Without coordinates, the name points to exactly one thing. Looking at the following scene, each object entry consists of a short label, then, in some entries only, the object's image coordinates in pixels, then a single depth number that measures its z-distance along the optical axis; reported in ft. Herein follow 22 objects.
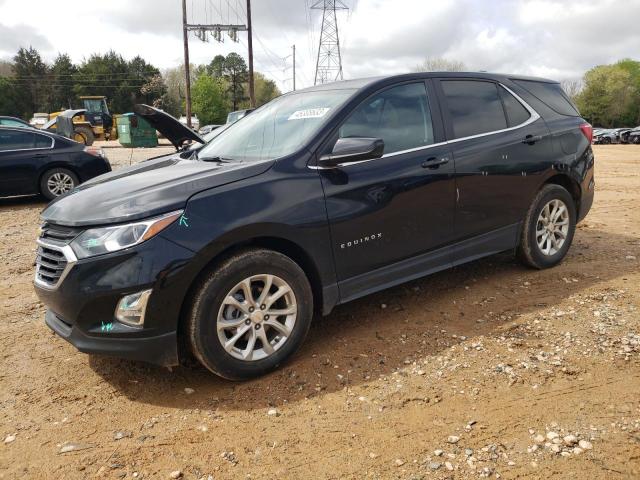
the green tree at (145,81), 229.45
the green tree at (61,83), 230.48
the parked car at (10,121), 53.43
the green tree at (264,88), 291.79
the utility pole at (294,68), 252.01
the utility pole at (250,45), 94.27
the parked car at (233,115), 71.45
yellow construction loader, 108.27
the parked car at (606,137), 130.41
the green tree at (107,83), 232.94
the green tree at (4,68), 274.98
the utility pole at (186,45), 99.45
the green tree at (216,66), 306.14
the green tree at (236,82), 270.87
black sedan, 29.66
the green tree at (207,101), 238.68
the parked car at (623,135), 126.72
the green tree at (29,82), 228.84
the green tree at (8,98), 219.82
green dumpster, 94.02
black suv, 8.86
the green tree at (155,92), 227.20
